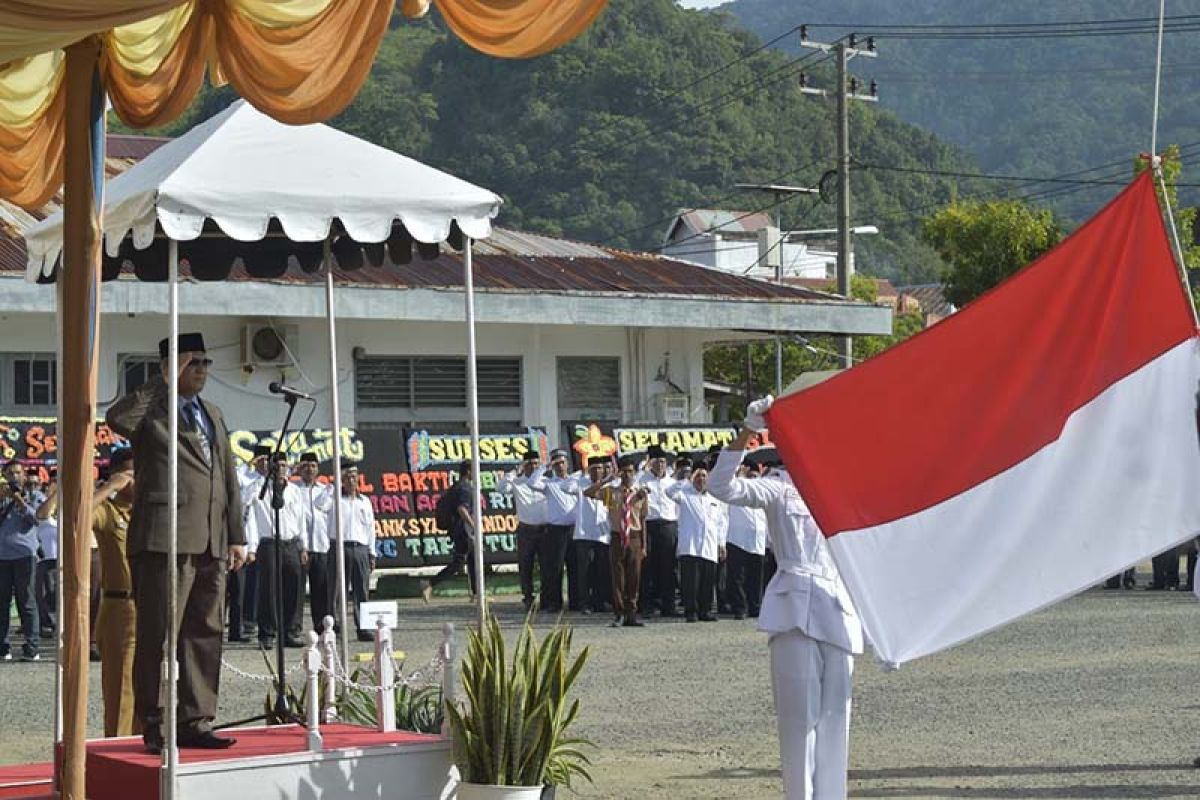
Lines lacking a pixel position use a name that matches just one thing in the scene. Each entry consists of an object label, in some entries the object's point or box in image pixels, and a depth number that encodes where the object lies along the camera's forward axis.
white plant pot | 9.25
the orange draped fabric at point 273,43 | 8.44
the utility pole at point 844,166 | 40.28
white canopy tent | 9.17
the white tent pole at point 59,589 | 8.94
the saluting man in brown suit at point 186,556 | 9.61
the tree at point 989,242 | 41.84
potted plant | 9.33
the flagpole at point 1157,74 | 7.81
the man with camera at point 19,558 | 19.22
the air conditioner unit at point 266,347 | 26.77
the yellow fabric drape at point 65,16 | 7.80
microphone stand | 11.06
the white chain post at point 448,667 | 9.68
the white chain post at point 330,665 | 10.16
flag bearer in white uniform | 8.94
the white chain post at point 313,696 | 9.35
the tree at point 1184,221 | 35.78
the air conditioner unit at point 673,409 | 31.41
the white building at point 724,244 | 72.31
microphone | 11.98
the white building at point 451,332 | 25.61
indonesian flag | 7.85
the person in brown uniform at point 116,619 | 11.68
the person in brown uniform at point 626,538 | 23.33
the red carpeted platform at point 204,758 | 9.12
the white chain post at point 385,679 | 10.07
